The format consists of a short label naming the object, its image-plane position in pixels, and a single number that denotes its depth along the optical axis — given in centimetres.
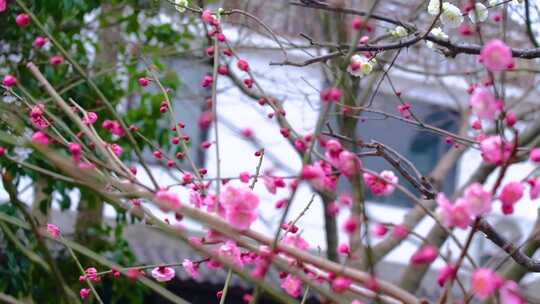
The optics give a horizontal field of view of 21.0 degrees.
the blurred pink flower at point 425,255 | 85
